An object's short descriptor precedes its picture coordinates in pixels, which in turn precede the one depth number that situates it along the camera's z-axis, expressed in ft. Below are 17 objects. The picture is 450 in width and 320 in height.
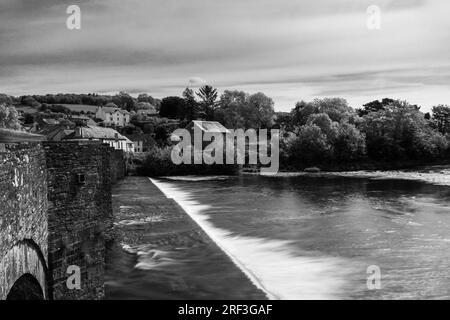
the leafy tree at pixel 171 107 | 488.85
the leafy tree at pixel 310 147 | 273.54
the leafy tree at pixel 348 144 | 277.03
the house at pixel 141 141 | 342.23
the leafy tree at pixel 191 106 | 457.68
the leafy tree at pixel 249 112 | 361.71
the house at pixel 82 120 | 455.22
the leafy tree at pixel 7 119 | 240.32
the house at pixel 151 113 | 577.43
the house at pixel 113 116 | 538.88
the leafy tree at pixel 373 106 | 471.87
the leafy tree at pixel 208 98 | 456.45
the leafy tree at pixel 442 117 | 384.68
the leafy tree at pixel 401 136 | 293.64
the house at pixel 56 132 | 263.08
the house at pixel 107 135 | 251.21
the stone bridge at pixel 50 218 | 29.55
